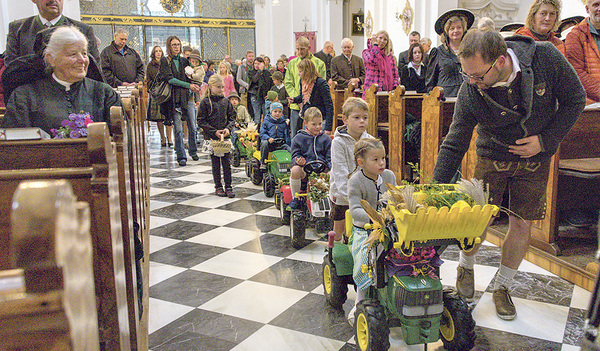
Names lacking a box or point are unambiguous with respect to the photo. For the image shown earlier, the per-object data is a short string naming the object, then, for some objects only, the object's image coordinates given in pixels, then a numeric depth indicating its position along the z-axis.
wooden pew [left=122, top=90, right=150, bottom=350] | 2.27
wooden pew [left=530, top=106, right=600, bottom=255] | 3.11
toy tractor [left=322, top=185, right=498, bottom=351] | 1.87
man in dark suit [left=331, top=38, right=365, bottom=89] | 7.33
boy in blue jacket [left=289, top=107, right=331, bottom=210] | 3.97
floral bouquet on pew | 2.48
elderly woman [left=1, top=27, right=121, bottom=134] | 2.60
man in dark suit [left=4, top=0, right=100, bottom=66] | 3.23
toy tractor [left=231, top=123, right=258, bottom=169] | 6.21
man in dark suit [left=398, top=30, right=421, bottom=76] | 6.82
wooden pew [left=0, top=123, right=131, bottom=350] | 1.26
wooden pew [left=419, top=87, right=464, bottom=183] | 4.23
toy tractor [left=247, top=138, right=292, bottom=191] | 4.87
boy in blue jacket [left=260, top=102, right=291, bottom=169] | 5.42
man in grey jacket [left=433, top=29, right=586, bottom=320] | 2.25
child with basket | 5.18
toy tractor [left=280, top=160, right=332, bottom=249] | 3.58
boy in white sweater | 3.01
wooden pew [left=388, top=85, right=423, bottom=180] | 4.81
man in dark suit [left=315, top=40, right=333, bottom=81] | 8.95
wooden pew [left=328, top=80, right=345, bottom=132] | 6.54
